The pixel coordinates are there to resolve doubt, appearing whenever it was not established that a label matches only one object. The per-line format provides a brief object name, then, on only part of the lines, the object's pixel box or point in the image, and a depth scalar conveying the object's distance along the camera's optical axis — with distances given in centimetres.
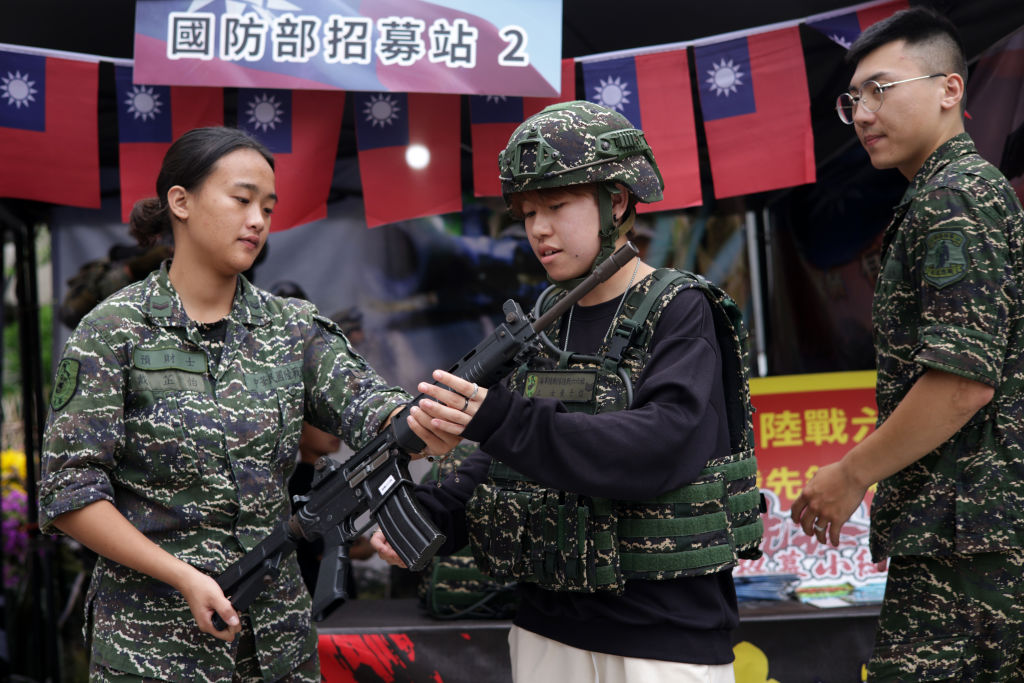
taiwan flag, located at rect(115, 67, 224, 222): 405
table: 379
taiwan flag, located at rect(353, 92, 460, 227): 419
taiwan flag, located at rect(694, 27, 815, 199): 405
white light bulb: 420
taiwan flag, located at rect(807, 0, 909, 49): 389
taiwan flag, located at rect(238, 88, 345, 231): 404
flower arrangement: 512
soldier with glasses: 226
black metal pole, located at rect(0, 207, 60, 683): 482
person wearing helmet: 194
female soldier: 232
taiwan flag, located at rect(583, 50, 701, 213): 407
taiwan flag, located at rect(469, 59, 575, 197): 409
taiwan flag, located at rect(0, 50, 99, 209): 386
